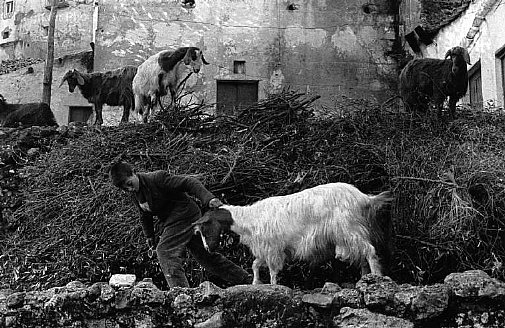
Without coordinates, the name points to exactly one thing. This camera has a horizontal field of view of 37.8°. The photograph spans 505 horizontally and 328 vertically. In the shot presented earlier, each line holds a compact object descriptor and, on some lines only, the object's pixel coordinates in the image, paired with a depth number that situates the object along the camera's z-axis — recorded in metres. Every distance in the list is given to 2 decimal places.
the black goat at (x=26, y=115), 14.52
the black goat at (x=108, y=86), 13.72
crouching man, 6.96
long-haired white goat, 6.68
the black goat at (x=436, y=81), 10.80
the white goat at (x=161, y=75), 12.40
